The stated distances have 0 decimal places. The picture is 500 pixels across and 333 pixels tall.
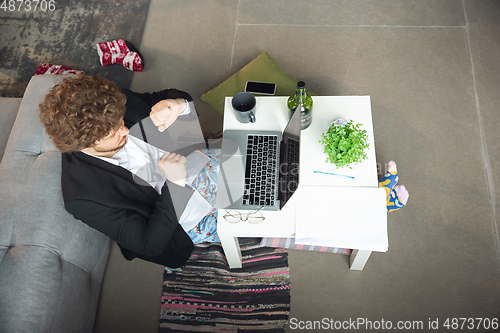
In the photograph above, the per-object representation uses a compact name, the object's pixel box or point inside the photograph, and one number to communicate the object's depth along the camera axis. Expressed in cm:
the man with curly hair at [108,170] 123
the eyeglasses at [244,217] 135
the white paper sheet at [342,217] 131
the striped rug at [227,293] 175
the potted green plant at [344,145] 128
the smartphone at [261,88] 181
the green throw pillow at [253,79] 210
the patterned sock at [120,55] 237
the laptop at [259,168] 132
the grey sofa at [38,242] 131
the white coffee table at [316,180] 133
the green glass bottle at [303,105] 139
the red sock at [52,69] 231
